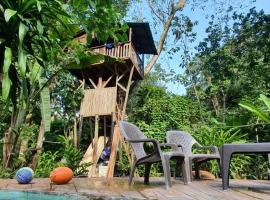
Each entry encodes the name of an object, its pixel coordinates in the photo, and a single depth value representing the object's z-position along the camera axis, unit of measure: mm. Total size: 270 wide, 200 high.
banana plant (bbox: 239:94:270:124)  6047
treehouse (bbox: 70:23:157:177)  12609
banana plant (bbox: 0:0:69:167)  3330
